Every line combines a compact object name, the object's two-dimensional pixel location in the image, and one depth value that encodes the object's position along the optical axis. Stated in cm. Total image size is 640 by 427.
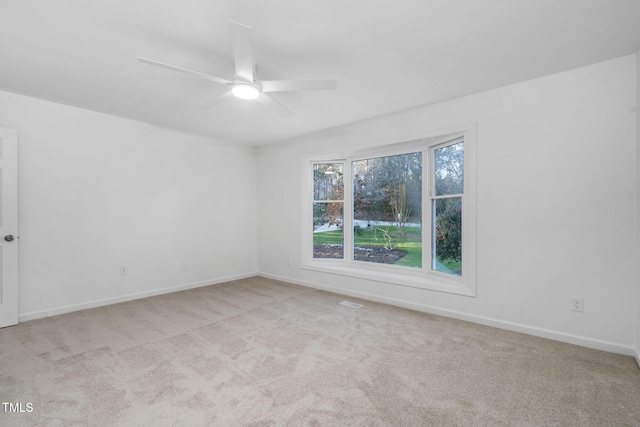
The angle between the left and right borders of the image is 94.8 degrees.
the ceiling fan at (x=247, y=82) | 179
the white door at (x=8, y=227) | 306
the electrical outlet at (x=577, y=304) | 261
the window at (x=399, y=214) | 344
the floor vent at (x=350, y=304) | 373
